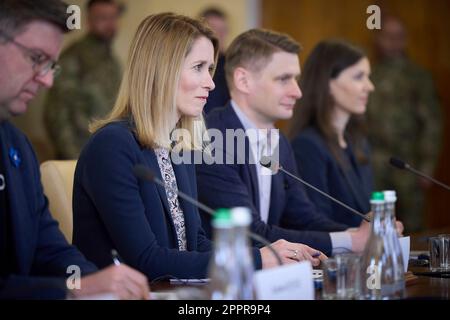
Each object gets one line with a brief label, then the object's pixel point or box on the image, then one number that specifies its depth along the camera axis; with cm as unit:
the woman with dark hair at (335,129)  380
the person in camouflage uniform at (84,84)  546
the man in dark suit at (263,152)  309
